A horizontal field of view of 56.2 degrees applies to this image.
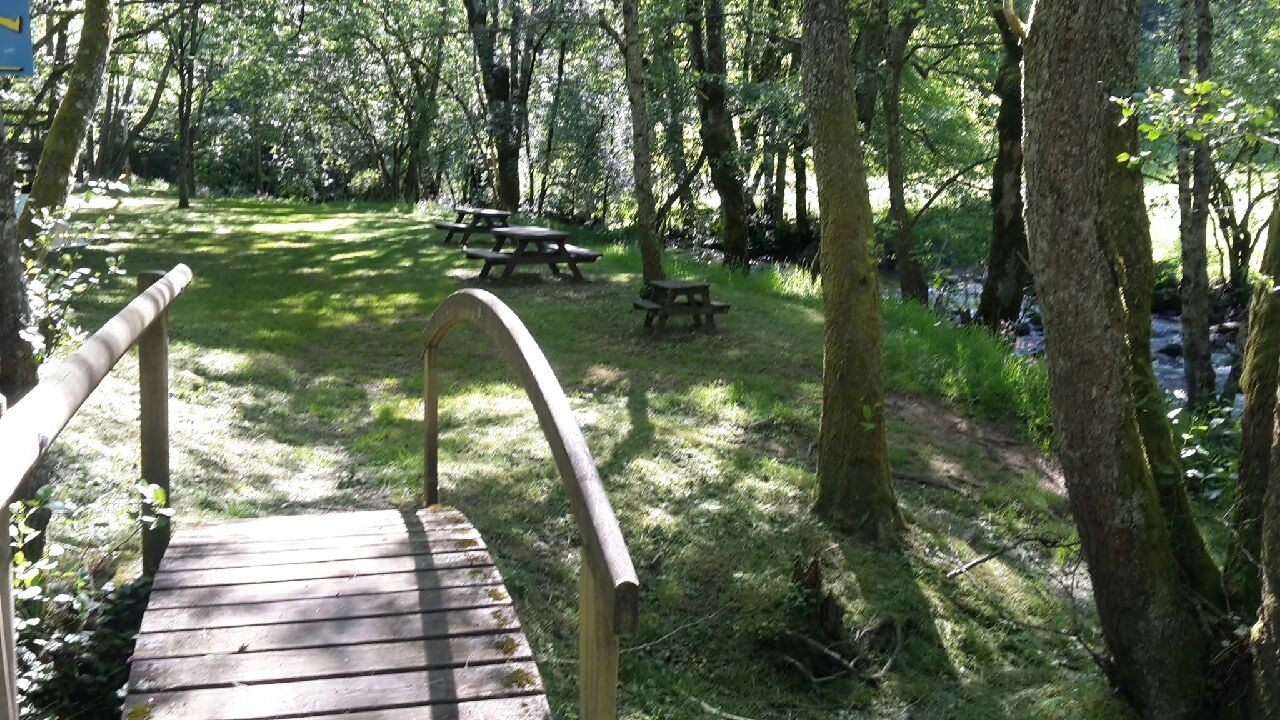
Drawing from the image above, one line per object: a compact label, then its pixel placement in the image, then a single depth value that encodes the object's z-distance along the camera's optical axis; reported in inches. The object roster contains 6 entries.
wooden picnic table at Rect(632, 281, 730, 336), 440.1
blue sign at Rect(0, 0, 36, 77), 231.5
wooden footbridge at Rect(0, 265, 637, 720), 99.3
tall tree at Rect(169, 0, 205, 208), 927.7
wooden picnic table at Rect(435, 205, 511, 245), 678.5
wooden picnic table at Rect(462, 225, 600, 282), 553.9
